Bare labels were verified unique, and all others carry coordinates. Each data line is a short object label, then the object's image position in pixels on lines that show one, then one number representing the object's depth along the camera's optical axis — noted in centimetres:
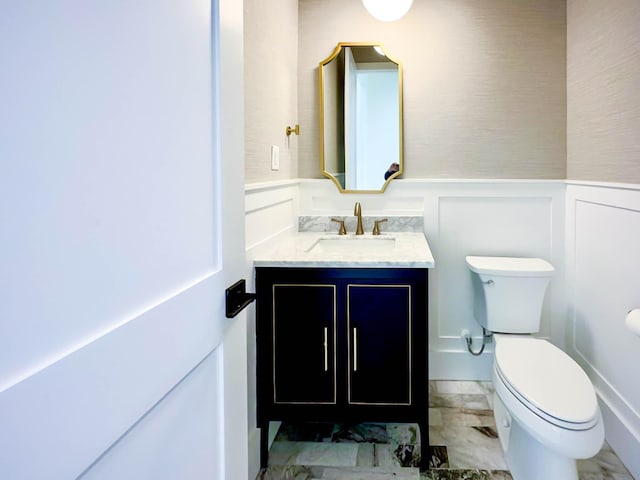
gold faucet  260
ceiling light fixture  244
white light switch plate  213
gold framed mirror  262
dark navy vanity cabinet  184
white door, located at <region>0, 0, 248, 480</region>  43
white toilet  149
